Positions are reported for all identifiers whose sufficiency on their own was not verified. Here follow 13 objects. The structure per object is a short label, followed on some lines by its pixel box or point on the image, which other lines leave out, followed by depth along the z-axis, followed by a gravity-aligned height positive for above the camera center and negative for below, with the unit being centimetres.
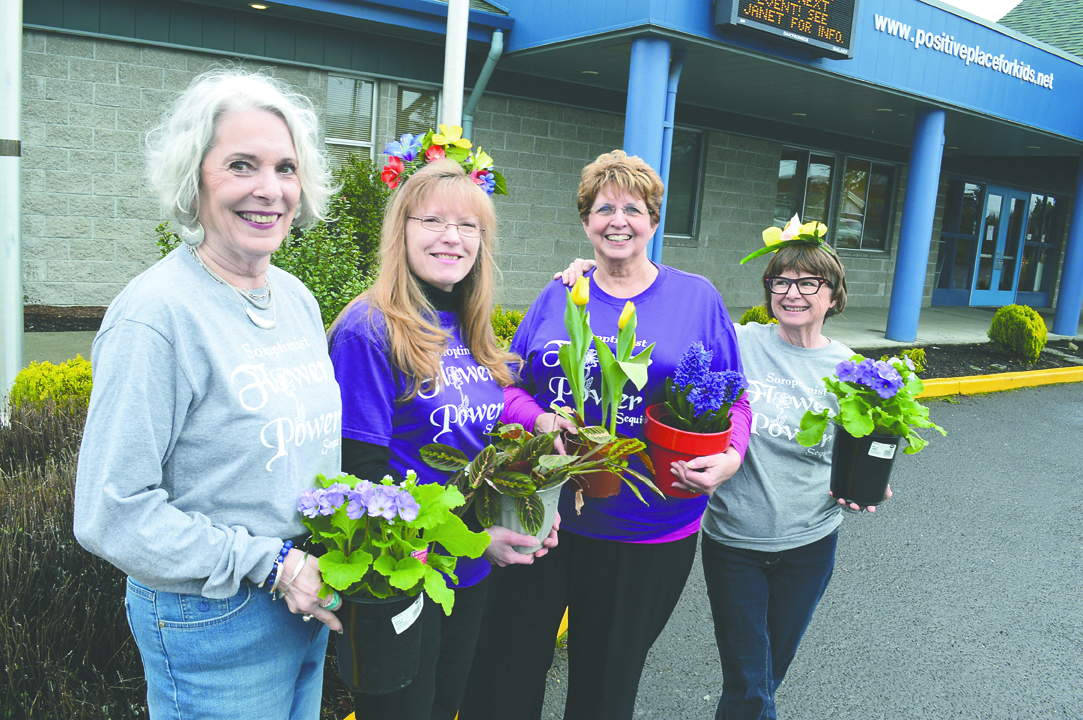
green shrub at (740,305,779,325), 788 -53
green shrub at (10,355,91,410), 409 -103
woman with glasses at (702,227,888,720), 237 -80
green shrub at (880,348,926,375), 774 -82
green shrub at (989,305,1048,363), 1086 -65
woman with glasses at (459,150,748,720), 224 -87
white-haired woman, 130 -39
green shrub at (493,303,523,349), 634 -70
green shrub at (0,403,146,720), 212 -128
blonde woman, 180 -33
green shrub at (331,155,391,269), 773 +38
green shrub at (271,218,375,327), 477 -25
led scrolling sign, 761 +265
